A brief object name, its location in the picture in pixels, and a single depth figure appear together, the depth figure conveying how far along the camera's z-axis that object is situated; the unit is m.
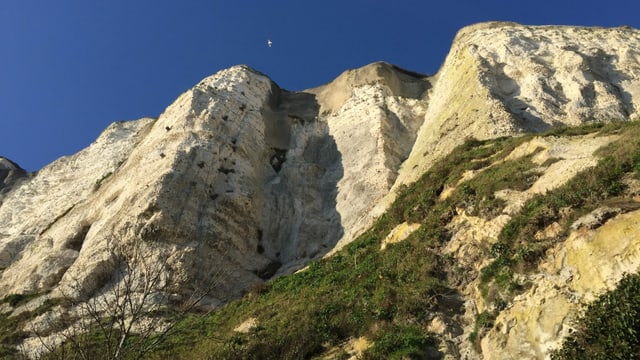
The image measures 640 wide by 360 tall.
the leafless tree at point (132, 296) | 18.70
